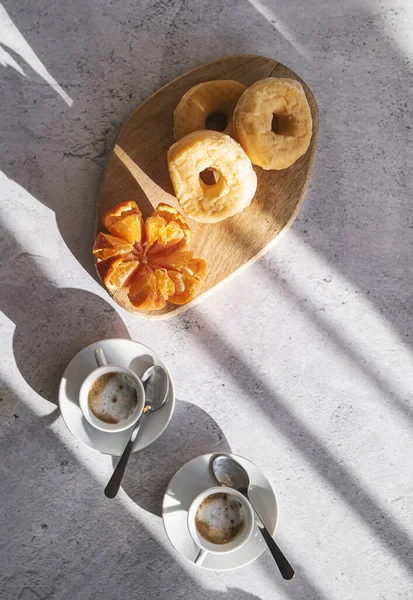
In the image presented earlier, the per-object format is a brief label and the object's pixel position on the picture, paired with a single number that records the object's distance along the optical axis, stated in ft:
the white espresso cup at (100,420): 2.72
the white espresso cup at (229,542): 2.74
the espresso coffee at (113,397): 2.77
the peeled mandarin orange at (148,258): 2.71
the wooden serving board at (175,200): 2.83
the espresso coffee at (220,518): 2.80
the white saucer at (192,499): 2.86
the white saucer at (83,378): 2.81
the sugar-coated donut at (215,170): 2.68
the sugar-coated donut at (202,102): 2.78
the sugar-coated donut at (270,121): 2.72
